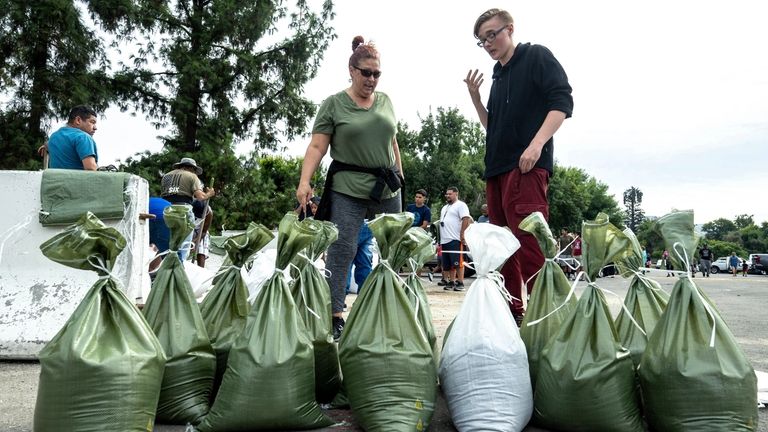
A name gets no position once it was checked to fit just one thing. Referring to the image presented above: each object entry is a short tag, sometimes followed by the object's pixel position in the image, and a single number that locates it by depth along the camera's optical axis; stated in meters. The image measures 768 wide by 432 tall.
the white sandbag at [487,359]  2.08
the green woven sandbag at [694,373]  1.93
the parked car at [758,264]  50.19
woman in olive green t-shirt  3.46
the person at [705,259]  29.43
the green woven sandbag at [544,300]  2.36
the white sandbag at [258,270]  3.39
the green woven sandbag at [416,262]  2.45
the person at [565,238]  21.74
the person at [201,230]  7.41
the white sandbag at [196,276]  3.79
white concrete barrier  3.64
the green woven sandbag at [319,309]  2.53
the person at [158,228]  6.05
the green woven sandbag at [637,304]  2.36
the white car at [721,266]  57.91
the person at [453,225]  9.53
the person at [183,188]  7.16
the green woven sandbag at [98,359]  1.85
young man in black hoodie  3.12
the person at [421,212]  9.84
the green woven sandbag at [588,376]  2.02
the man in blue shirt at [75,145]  4.59
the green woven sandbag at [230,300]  2.49
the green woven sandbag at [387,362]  2.06
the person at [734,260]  40.75
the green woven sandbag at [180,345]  2.25
